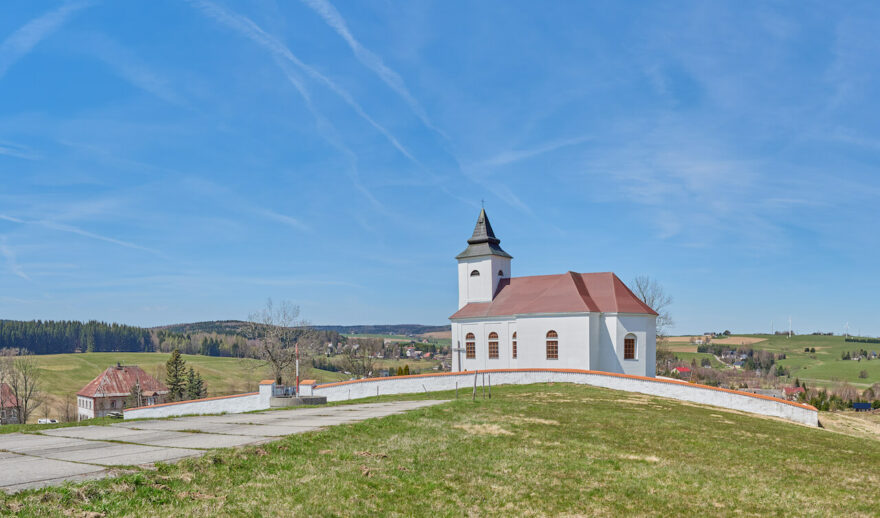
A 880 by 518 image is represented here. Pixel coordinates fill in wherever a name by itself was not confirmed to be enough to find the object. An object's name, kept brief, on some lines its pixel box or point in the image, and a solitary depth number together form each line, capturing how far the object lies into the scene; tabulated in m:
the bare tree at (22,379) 71.06
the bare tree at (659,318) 61.33
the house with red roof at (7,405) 76.50
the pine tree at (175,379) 84.50
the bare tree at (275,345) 55.72
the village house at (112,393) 89.25
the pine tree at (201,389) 95.41
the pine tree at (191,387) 90.38
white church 43.75
